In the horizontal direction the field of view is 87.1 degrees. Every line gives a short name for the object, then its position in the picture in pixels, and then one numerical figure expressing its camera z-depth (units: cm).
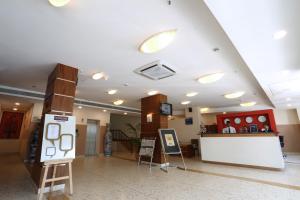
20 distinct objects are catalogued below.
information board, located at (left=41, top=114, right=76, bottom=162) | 332
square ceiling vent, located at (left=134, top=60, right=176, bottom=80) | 427
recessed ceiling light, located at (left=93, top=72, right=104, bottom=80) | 491
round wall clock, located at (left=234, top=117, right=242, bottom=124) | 956
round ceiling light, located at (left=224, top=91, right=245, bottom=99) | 717
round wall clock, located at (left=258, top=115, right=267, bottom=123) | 882
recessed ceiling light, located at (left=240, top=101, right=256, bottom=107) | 928
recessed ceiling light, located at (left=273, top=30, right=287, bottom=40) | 286
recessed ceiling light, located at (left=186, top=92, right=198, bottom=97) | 734
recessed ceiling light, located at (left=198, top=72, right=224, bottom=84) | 486
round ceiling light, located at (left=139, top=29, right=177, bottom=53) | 295
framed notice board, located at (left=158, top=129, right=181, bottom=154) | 592
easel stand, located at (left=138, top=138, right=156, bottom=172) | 626
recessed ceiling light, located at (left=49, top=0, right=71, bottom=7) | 218
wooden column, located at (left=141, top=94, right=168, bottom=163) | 654
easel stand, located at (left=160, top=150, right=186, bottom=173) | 556
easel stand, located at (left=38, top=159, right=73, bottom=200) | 302
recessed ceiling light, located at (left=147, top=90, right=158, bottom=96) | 687
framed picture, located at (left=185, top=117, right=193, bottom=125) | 1082
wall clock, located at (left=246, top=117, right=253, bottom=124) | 920
